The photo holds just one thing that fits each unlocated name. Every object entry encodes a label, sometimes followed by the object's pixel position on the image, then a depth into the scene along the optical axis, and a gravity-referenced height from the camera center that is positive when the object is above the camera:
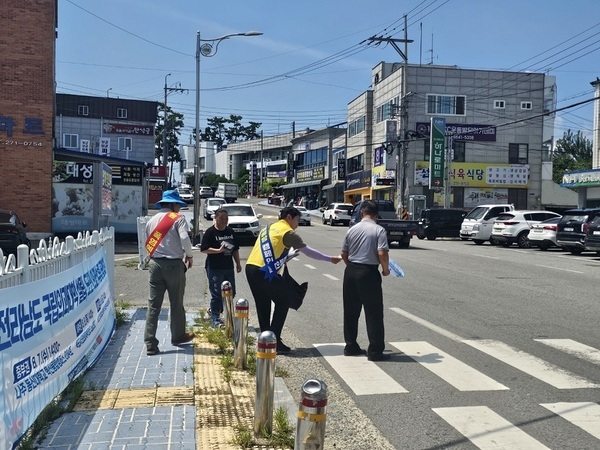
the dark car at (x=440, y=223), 34.31 -1.36
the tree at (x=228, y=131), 121.31 +11.58
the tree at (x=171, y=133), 82.12 +7.70
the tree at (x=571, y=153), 92.75 +6.67
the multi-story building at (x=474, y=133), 48.41 +4.70
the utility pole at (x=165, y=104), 53.12 +7.03
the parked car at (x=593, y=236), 21.72 -1.22
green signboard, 43.75 +2.87
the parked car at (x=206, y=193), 81.01 +0.07
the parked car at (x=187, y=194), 68.50 -0.08
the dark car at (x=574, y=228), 23.06 -1.05
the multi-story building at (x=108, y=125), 62.31 +6.47
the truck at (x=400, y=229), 26.84 -1.35
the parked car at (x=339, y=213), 47.97 -1.31
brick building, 23.69 +3.10
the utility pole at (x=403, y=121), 40.84 +4.74
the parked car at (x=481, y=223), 30.42 -1.20
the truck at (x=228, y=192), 66.56 +0.18
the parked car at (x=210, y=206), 47.28 -0.92
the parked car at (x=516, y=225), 28.23 -1.17
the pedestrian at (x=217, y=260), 9.45 -0.95
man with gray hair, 7.58 -0.96
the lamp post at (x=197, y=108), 29.41 +3.85
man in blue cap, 7.58 -0.79
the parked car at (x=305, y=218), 46.88 -1.65
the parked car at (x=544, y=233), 26.27 -1.42
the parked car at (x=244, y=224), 27.30 -1.26
